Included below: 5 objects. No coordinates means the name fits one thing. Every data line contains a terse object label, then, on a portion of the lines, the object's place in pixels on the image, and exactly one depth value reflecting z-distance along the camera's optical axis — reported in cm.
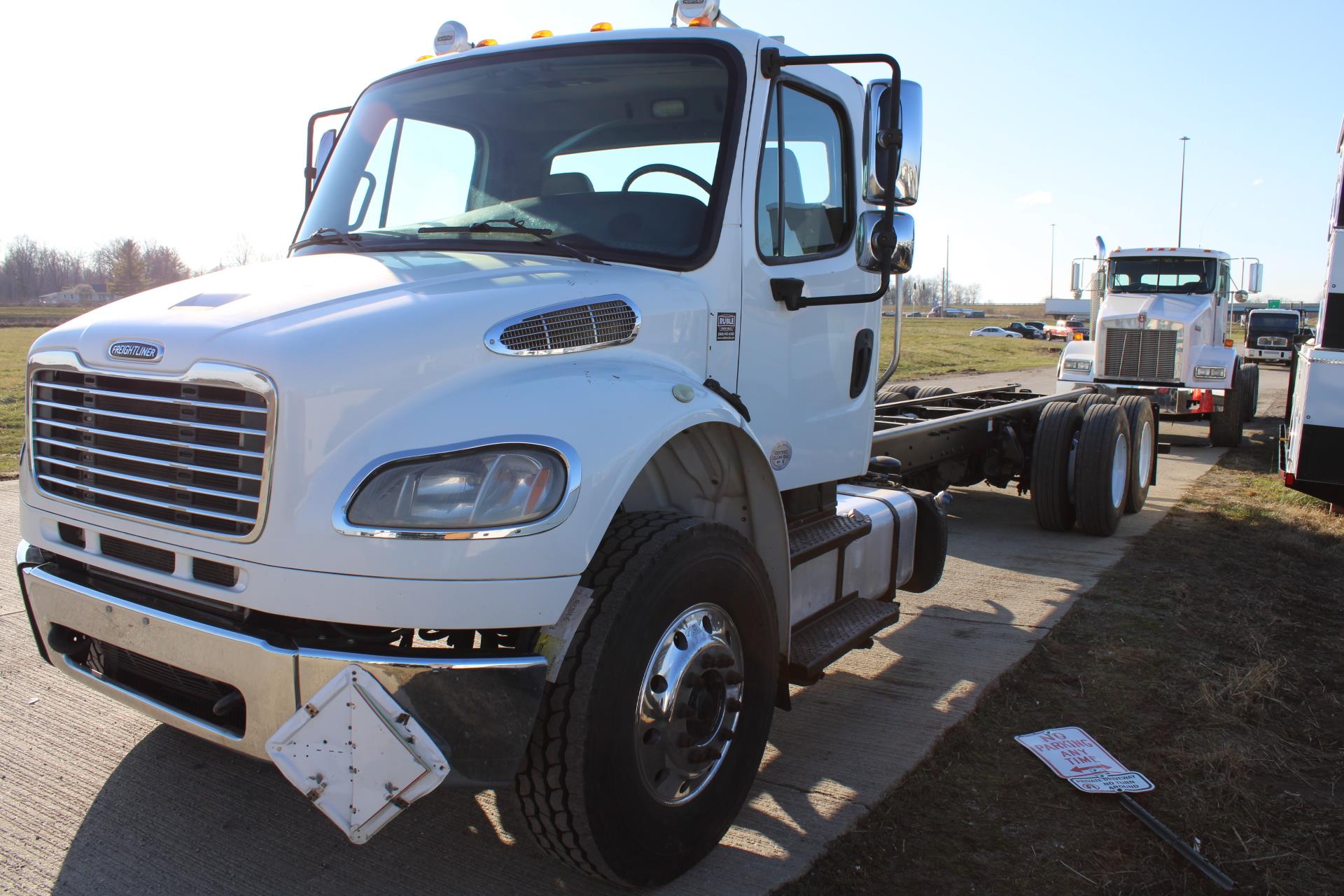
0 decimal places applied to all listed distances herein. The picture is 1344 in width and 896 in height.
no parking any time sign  357
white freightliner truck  230
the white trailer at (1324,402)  747
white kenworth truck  1390
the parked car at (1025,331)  6619
